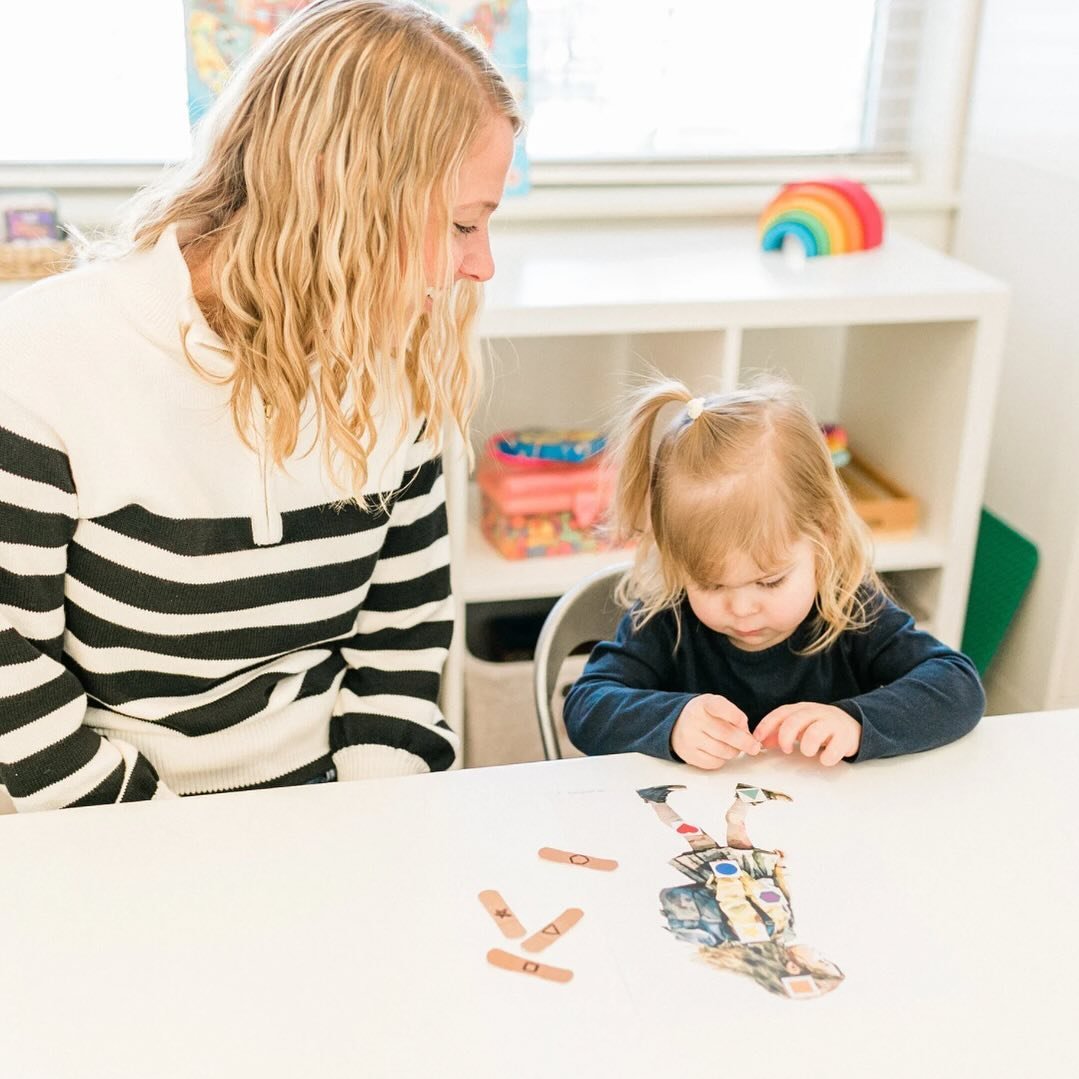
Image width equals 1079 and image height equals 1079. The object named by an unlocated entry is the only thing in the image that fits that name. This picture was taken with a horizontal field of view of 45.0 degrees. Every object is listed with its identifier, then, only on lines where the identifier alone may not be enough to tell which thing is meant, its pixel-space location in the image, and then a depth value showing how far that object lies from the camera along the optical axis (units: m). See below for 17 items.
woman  0.98
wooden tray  1.86
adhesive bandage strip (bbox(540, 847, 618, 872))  0.90
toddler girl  1.04
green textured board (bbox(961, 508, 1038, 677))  1.98
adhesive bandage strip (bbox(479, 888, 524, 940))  0.83
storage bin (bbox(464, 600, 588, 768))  1.78
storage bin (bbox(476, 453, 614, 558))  1.77
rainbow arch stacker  1.86
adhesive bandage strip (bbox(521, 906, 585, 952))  0.82
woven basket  1.66
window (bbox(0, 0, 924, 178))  1.91
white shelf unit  1.64
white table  0.74
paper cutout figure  0.80
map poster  1.73
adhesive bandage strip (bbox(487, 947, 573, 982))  0.80
